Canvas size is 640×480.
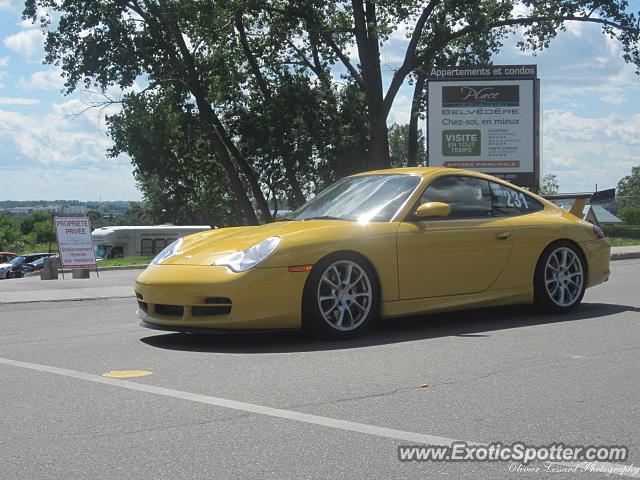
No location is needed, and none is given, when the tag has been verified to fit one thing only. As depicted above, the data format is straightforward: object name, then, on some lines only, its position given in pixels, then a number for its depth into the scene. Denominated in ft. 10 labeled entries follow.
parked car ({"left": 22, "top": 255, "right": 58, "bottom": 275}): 147.43
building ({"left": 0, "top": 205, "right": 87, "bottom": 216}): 599.00
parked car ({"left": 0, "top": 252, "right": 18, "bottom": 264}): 177.49
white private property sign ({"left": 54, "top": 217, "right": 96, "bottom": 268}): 66.33
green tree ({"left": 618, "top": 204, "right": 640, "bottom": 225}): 290.37
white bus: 151.12
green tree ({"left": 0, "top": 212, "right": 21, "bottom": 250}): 447.10
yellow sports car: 22.95
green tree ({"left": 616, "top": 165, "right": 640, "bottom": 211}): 583.58
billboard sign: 81.92
